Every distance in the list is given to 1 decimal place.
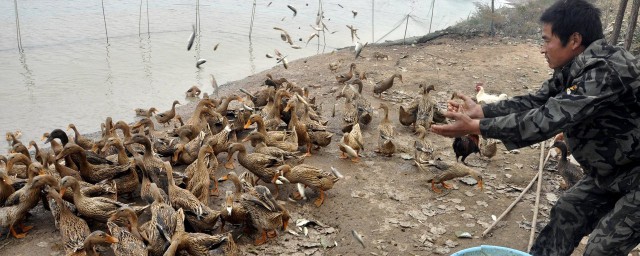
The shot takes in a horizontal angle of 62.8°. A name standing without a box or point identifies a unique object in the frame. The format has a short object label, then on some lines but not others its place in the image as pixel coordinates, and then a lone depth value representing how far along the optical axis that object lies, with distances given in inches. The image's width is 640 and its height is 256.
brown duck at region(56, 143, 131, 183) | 261.7
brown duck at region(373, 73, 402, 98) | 461.4
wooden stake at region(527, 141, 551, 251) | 234.3
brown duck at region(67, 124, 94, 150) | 336.8
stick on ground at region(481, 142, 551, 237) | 249.5
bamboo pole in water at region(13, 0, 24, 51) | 595.8
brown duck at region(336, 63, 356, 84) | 501.5
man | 141.4
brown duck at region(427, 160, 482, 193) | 289.1
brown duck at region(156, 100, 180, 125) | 408.8
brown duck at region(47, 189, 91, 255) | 213.3
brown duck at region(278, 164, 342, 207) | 271.1
